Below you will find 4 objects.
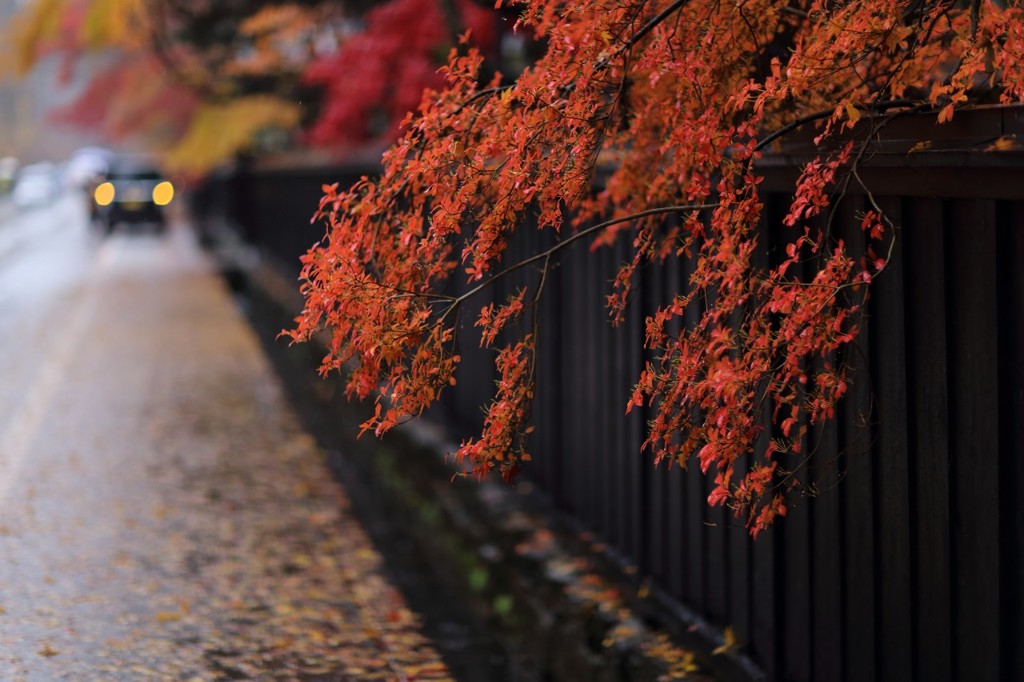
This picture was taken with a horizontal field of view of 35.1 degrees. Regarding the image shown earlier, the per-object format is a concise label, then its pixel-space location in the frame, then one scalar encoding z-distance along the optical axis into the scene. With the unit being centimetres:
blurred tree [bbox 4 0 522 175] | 1631
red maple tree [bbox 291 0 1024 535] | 446
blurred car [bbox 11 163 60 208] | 9481
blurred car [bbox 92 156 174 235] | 5209
